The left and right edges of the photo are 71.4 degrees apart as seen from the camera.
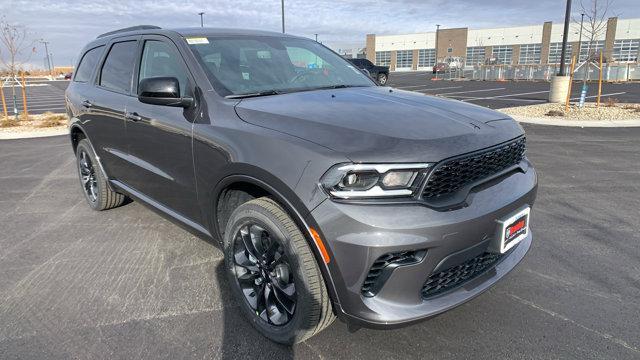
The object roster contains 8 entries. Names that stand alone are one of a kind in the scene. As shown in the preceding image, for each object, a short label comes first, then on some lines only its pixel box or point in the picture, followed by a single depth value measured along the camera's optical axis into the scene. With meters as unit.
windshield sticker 3.28
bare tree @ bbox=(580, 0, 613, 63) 17.14
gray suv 2.10
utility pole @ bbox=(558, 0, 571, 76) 13.99
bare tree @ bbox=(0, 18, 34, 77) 14.93
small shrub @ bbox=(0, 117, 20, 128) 12.72
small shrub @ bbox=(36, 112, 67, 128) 12.76
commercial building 65.25
